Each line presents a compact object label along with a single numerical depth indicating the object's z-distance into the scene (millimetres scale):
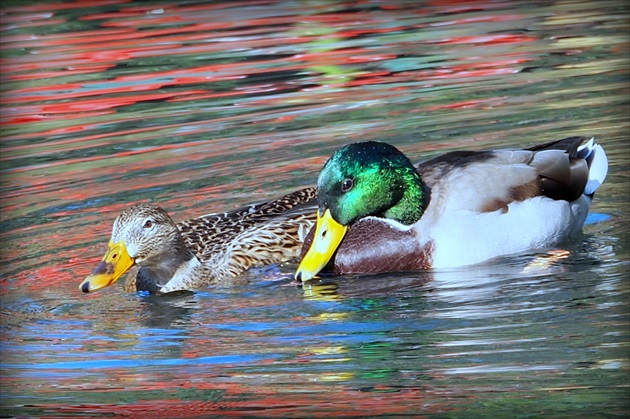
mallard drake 15914
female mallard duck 15969
